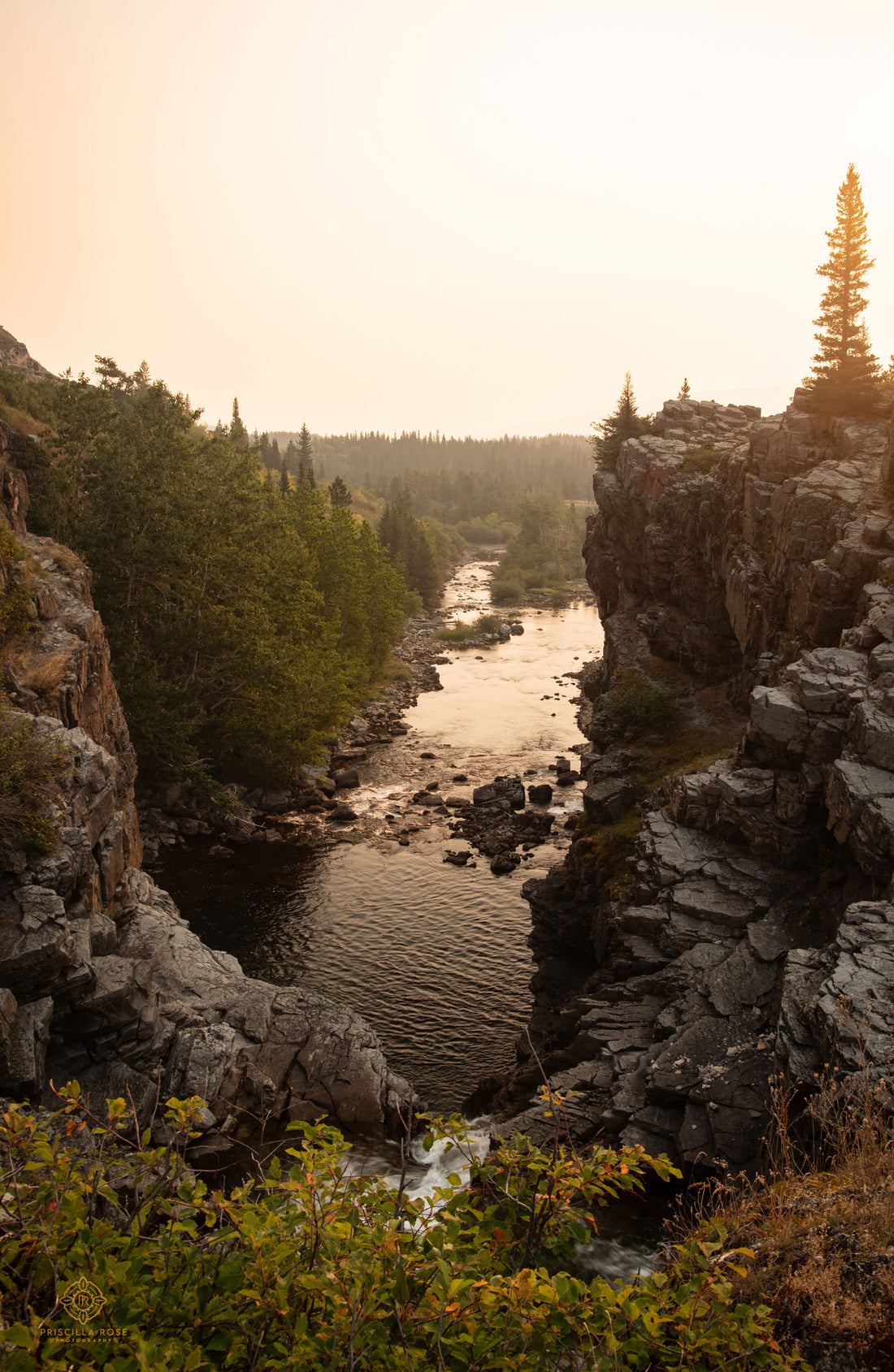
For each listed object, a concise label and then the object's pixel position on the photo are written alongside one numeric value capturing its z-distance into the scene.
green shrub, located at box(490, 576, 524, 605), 129.88
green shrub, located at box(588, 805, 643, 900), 28.44
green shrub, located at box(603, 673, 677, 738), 42.91
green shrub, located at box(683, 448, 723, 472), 50.09
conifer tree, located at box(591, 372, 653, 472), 67.81
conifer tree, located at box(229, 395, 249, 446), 53.38
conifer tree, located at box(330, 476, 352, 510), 110.57
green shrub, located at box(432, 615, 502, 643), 96.38
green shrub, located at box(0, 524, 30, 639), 27.33
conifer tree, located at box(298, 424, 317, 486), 130.62
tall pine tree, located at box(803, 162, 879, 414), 39.31
